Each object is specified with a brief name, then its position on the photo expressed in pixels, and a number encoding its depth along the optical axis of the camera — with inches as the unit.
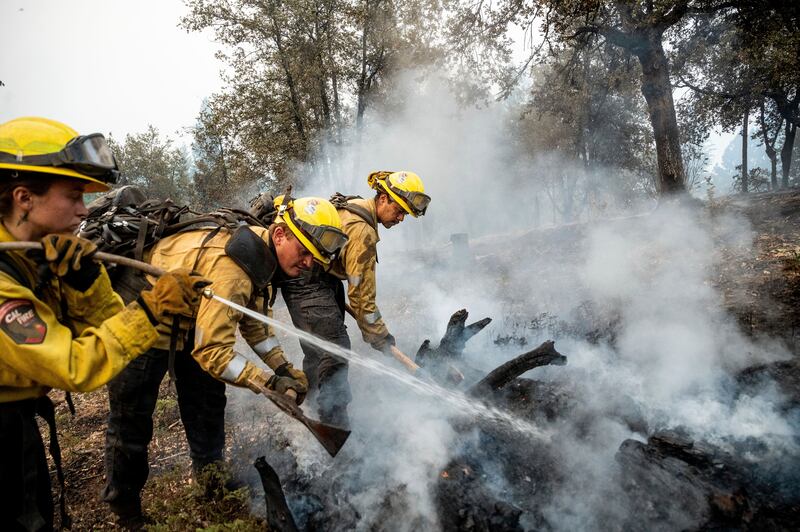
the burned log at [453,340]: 177.2
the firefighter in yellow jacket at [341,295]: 141.9
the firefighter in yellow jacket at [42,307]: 57.1
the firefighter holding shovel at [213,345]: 99.1
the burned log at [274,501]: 101.0
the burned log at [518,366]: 137.0
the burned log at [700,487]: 91.4
